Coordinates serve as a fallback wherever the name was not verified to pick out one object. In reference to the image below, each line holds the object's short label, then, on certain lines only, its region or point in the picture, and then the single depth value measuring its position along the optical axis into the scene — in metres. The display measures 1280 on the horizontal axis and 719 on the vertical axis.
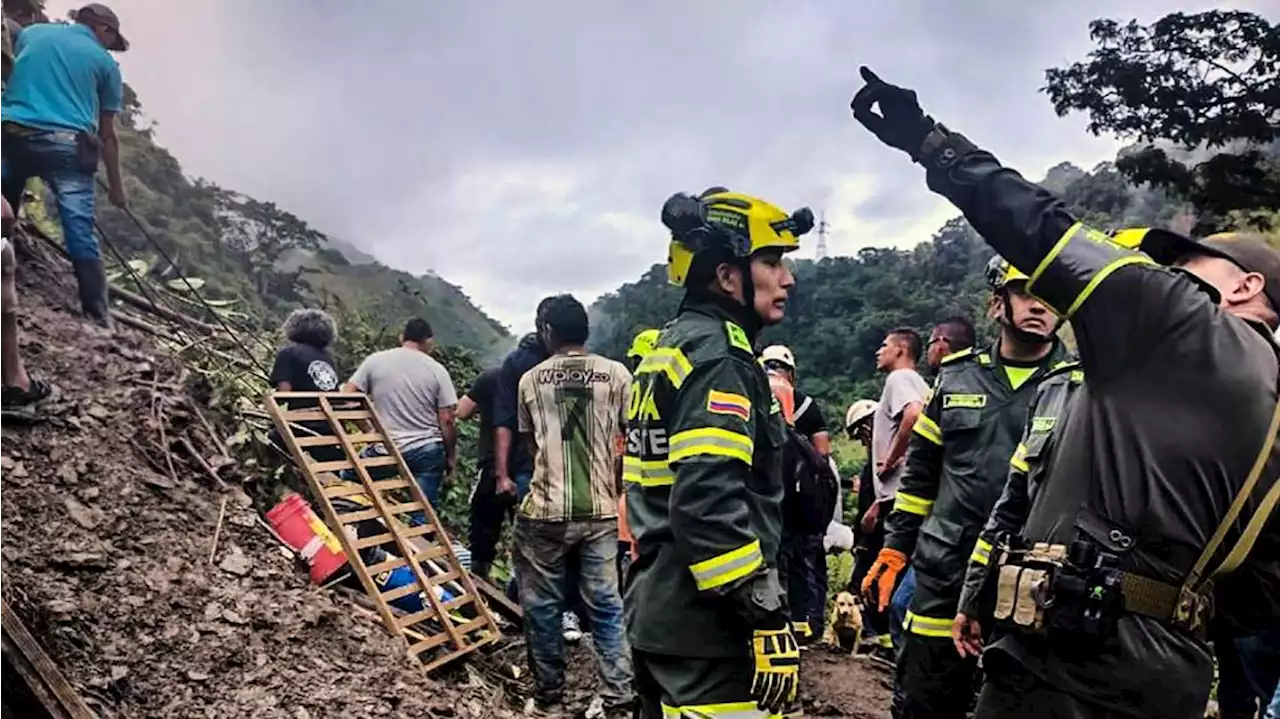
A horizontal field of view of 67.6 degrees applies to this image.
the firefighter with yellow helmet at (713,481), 2.35
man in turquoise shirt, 5.09
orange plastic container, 4.74
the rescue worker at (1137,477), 1.84
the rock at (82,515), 4.05
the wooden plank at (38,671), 2.77
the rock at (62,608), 3.48
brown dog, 5.80
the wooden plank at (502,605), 5.61
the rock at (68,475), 4.23
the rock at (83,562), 3.76
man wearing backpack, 3.22
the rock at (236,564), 4.36
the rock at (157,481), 4.61
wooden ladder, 4.68
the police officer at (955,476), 3.31
